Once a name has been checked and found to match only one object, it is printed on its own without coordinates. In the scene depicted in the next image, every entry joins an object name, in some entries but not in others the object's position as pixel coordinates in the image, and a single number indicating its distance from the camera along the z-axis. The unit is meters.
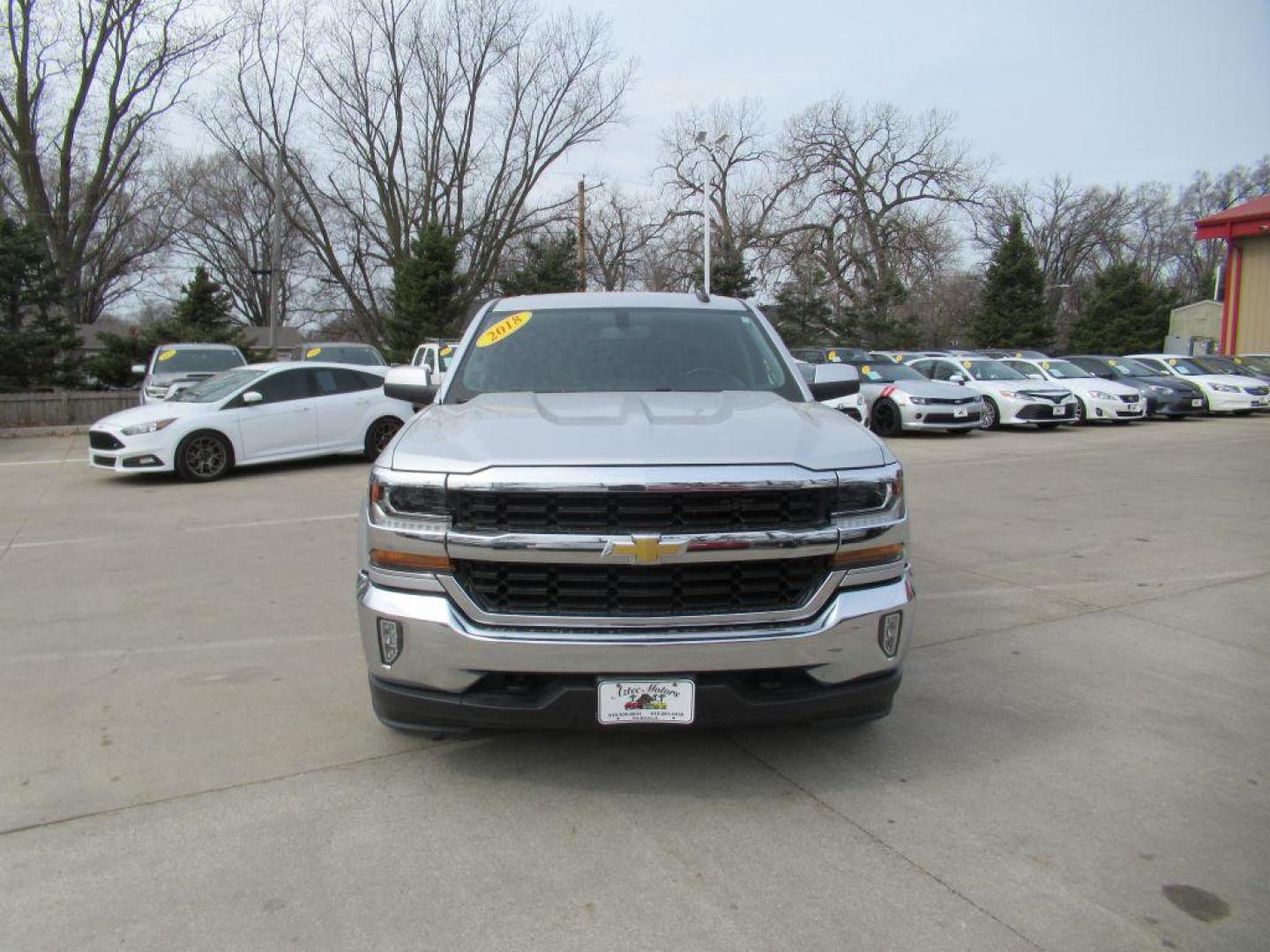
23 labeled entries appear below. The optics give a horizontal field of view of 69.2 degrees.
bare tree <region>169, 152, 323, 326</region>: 50.34
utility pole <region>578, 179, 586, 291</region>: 37.69
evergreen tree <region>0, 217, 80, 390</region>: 19.02
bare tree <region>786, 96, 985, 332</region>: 47.97
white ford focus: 11.17
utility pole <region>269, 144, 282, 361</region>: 26.30
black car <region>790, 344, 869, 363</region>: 23.33
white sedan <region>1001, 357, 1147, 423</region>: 19.70
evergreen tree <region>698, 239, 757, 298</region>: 35.19
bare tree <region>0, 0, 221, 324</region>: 28.78
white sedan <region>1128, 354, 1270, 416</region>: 22.47
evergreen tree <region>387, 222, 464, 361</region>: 32.34
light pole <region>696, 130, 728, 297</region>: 29.27
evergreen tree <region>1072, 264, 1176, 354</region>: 47.53
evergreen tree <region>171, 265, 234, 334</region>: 24.78
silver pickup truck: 2.99
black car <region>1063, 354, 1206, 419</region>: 21.50
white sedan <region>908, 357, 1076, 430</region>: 18.16
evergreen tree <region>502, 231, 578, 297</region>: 36.84
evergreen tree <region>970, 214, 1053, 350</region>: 43.25
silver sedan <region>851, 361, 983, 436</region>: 17.06
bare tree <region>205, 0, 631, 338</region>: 37.31
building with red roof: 33.38
